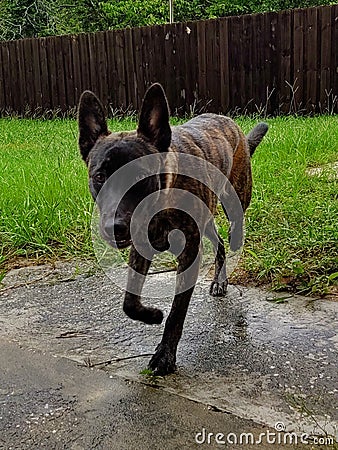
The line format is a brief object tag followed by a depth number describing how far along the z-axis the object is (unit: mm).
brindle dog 2174
